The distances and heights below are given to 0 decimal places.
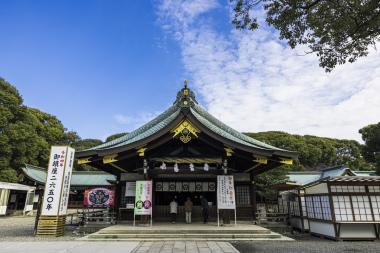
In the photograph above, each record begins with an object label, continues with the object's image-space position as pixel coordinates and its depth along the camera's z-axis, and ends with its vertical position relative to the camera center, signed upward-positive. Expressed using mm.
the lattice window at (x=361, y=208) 12093 -156
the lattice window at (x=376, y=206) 12075 -70
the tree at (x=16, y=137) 32250 +8118
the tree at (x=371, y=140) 37656 +8547
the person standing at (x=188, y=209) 15195 -257
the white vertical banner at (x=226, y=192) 13906 +571
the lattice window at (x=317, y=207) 13187 -129
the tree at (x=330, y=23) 7746 +5283
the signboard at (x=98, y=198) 14562 +308
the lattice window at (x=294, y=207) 15867 -162
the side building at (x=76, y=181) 32638 +2932
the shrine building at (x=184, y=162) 14094 +2245
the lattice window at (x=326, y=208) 12444 -160
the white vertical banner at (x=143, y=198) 13609 +292
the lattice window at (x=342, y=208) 12062 -157
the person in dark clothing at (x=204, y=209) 15031 -254
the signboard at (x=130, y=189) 16055 +849
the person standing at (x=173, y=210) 15492 -316
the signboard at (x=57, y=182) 12312 +953
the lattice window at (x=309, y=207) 14042 -134
